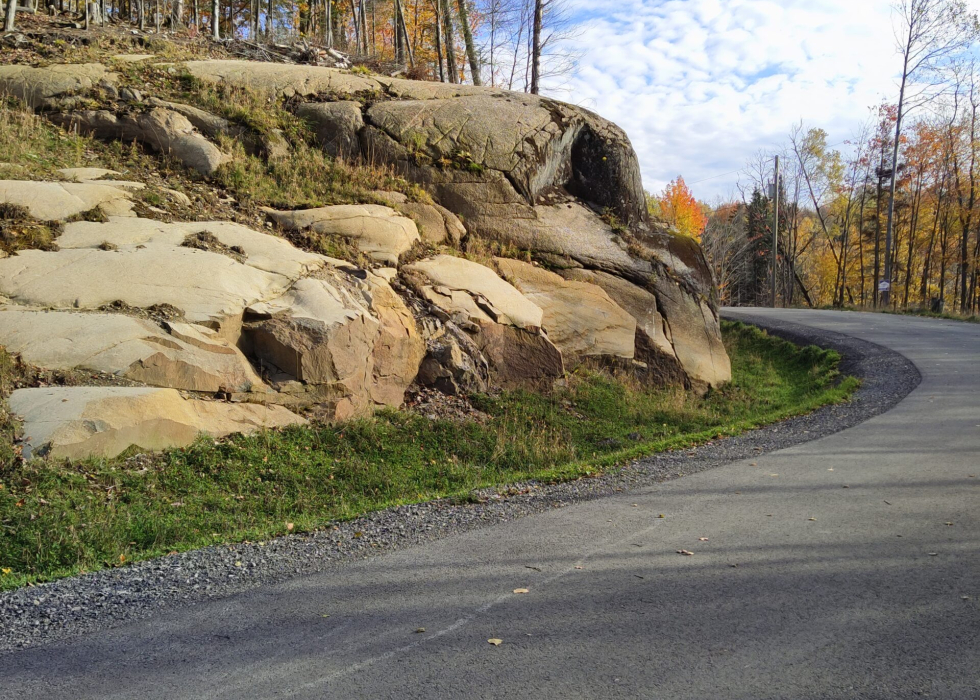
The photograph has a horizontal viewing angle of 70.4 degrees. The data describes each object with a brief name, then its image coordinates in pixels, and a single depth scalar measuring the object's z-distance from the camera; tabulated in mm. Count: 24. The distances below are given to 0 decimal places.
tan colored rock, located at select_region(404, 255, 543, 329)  11727
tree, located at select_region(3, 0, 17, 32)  17438
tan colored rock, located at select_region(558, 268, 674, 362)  14484
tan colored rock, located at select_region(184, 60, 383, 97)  15789
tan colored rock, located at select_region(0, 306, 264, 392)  7648
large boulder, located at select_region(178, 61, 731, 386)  14820
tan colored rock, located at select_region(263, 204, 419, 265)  11977
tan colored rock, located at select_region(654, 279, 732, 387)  14898
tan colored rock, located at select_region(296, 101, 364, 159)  15086
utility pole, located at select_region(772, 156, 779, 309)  43906
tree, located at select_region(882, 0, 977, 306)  34219
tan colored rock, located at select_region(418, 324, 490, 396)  10805
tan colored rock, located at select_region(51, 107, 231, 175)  13398
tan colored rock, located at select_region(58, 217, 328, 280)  9750
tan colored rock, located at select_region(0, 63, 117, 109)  13883
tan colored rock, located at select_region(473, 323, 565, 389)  11648
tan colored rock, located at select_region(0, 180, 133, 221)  9945
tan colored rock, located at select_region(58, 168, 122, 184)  11533
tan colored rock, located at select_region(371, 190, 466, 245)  13672
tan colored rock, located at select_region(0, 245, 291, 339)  8492
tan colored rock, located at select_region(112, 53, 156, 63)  15711
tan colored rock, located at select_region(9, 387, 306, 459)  6703
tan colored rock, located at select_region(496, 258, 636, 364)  13117
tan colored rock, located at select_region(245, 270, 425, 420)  9125
